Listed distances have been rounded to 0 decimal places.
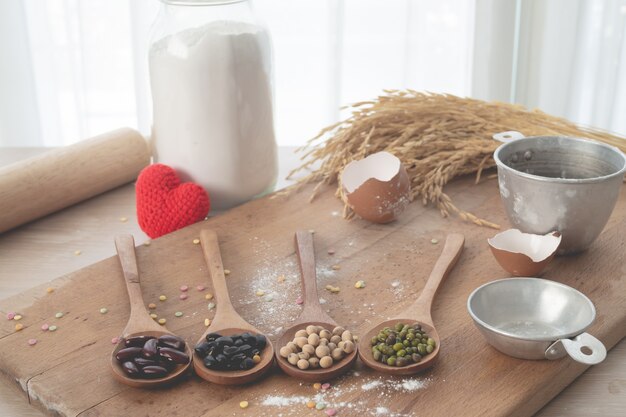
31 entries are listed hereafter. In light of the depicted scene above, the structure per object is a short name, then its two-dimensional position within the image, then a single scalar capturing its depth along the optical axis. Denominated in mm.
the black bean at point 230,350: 793
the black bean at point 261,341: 817
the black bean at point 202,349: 803
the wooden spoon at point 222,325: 776
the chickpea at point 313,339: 812
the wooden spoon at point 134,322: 775
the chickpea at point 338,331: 848
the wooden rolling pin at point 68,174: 1164
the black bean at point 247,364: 783
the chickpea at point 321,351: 793
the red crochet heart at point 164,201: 1140
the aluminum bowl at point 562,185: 968
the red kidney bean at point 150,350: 794
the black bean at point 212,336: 827
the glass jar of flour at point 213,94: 1124
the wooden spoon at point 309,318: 785
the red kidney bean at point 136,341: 822
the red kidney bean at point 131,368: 778
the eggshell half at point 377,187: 1115
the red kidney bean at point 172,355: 791
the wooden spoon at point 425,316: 792
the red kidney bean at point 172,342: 812
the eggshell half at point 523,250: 965
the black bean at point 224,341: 807
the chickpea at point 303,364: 785
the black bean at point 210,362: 781
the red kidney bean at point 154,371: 775
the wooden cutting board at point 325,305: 762
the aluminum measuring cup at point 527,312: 804
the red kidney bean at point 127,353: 797
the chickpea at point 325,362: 786
